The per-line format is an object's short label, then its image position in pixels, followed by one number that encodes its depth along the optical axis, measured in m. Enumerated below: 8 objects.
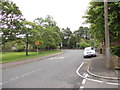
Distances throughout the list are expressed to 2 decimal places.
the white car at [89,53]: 20.20
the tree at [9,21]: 21.27
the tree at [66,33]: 87.69
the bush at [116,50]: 14.43
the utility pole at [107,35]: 9.31
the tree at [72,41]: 75.56
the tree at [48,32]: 39.85
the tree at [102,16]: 9.30
